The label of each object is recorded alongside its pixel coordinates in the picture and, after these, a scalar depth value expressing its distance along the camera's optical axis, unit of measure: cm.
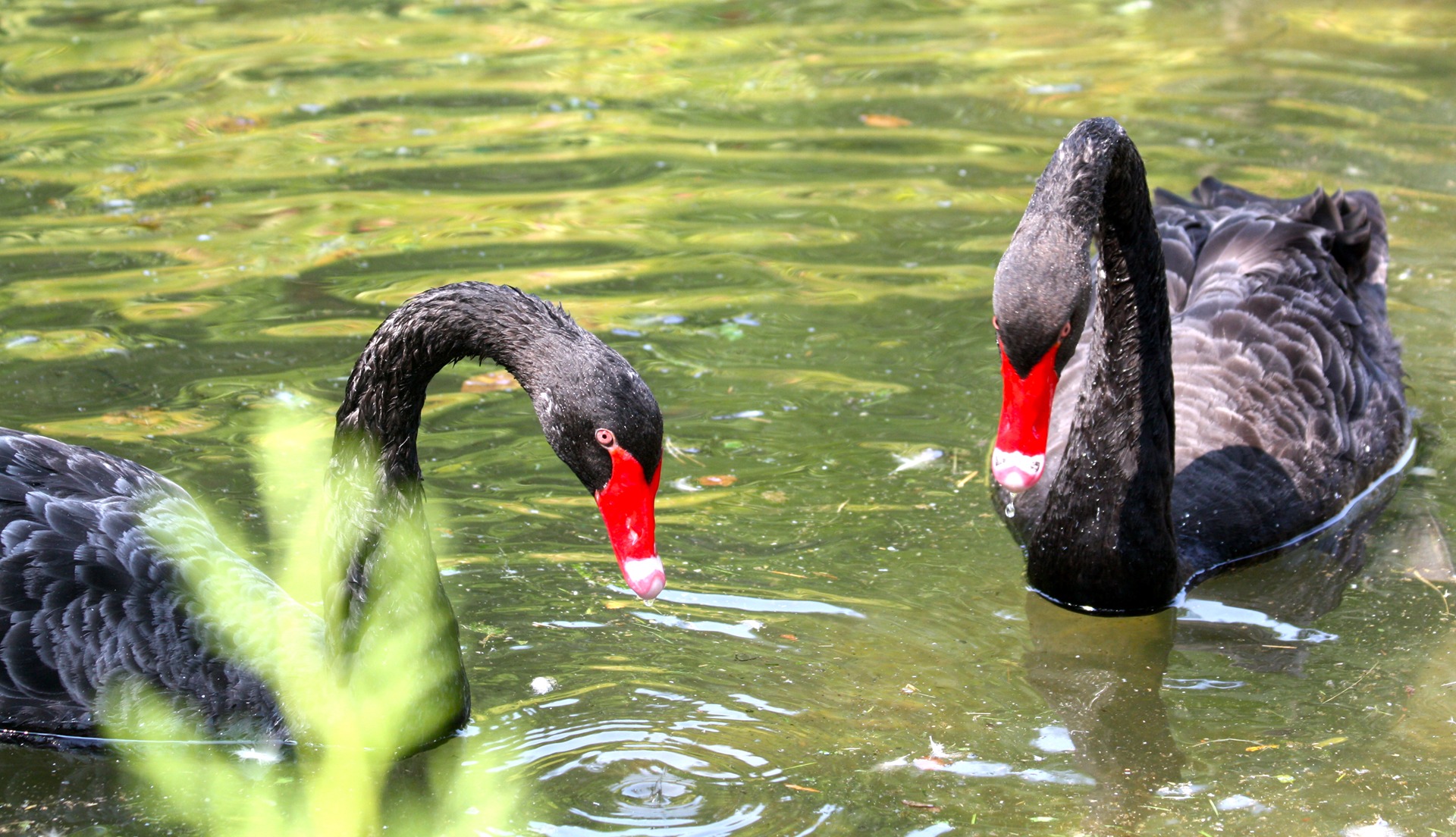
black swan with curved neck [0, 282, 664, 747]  787
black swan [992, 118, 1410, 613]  885
